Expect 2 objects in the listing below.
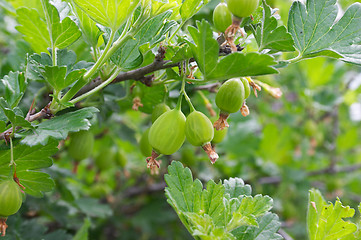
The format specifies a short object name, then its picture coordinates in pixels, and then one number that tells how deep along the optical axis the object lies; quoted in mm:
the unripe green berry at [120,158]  509
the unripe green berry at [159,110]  364
